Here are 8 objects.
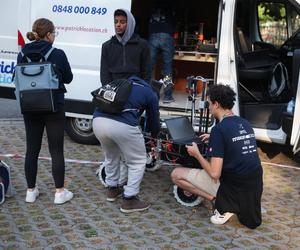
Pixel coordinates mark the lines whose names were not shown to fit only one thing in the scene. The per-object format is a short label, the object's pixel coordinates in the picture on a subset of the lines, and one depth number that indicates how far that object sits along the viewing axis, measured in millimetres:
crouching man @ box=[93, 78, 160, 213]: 4000
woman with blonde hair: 4039
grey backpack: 3963
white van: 5301
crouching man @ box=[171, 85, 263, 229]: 3820
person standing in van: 6160
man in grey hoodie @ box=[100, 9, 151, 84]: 4621
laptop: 4660
